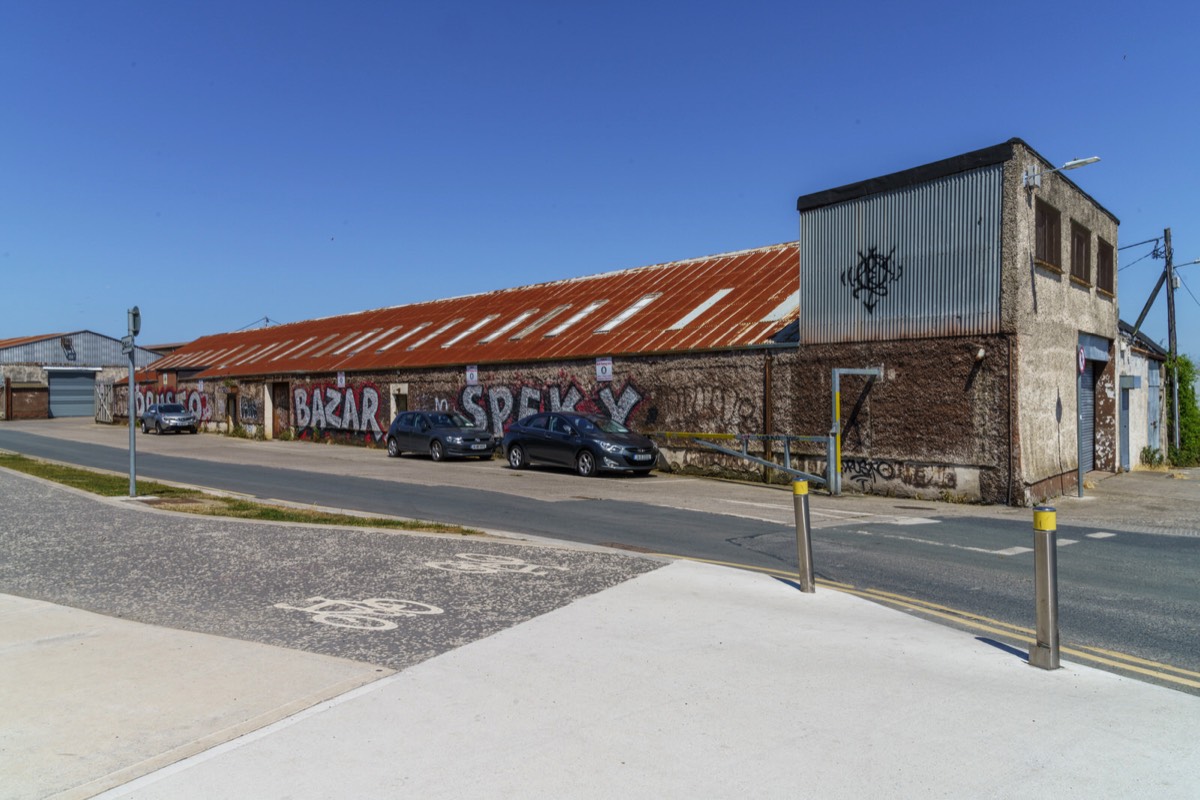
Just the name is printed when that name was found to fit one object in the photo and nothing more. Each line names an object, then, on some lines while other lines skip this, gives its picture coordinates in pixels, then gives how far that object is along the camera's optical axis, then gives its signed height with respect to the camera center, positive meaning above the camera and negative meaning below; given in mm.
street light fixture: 16031 +3723
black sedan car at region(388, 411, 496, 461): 25016 -1171
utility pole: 26656 +1607
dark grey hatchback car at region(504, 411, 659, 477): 20250 -1252
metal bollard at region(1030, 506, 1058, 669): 5445 -1309
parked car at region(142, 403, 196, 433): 39844 -703
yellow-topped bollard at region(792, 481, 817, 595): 7441 -1316
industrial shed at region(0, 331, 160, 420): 58875 +2276
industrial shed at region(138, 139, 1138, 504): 16000 +953
